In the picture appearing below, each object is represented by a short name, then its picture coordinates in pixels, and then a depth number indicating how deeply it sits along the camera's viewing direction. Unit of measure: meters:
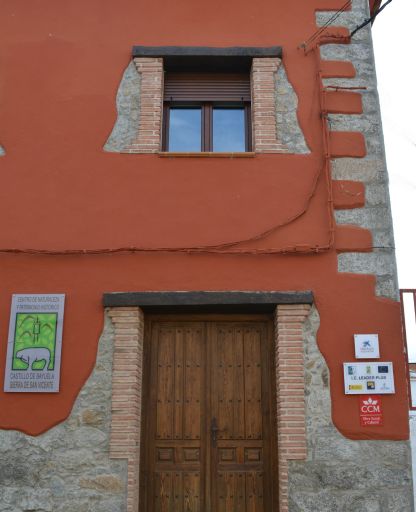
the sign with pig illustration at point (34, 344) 5.48
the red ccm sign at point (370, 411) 5.38
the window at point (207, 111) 6.56
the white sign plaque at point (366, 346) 5.54
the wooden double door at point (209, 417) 5.54
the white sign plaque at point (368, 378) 5.45
